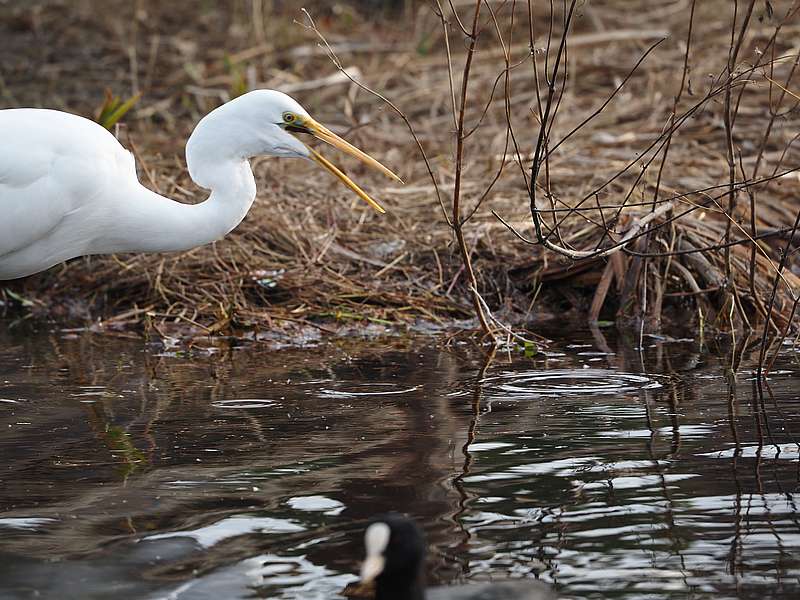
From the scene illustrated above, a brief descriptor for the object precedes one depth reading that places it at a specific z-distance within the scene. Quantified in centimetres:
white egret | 1117
